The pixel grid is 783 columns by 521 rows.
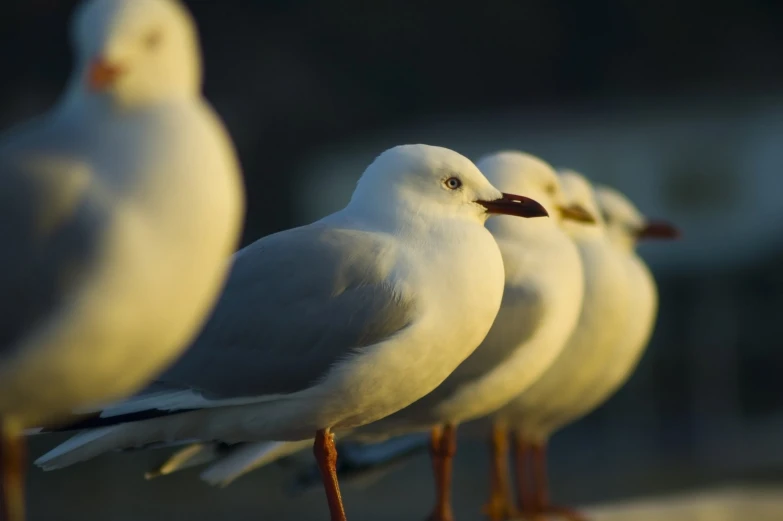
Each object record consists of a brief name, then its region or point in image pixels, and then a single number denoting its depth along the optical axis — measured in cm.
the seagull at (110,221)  517
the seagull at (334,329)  789
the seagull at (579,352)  1120
